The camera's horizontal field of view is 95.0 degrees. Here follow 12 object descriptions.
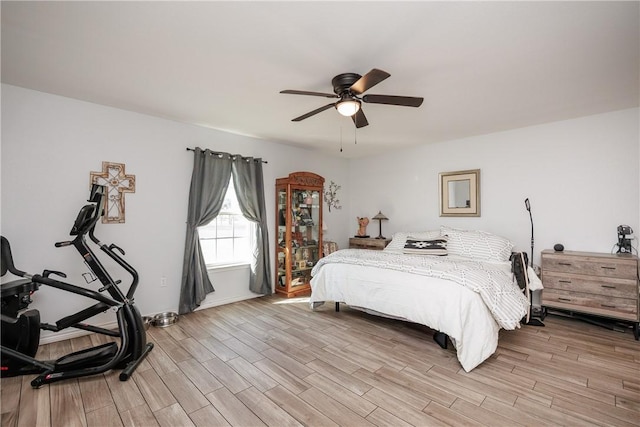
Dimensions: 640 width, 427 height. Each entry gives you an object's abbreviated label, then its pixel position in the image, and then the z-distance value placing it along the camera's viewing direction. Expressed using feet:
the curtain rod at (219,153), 12.85
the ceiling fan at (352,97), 7.57
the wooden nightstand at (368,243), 17.25
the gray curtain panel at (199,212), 12.56
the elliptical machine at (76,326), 7.27
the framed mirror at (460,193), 14.70
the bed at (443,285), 8.28
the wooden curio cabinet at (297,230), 15.43
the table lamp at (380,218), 17.79
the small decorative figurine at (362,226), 18.70
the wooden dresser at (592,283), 9.95
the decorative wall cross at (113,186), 10.65
